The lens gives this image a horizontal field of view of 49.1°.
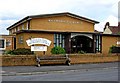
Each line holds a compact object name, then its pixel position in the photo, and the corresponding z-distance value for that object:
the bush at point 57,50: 13.91
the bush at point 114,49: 16.19
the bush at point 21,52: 11.91
